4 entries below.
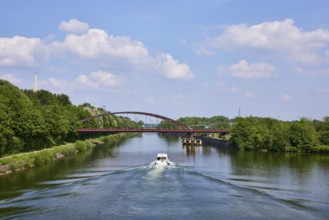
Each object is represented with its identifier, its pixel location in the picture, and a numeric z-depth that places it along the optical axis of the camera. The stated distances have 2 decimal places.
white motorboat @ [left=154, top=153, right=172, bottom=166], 58.12
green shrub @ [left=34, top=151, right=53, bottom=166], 59.94
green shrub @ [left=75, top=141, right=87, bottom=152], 88.19
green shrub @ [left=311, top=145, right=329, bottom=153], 88.56
